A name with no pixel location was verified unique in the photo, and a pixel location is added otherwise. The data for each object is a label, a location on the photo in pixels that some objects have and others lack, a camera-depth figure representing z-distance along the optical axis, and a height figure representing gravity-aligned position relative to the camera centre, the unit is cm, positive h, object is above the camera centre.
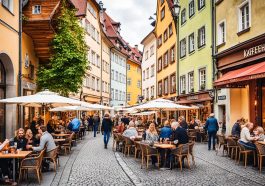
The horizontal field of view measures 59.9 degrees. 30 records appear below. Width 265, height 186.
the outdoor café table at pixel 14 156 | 600 -141
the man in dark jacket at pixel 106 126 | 1208 -127
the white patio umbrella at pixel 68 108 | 1502 -39
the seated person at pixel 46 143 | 706 -127
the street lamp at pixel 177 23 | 2051 +711
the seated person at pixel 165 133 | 850 -115
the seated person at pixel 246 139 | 788 -133
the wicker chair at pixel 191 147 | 764 -153
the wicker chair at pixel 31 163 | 603 -162
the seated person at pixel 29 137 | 776 -118
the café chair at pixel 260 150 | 718 -153
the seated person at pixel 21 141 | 707 -119
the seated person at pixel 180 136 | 779 -116
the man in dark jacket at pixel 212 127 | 1107 -122
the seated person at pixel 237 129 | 997 -119
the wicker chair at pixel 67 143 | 993 -178
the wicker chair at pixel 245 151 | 777 -168
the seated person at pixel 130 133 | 1025 -139
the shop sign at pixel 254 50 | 1025 +239
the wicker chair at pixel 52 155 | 713 -164
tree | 1418 +267
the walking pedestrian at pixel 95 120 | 1862 -153
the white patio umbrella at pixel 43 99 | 882 +12
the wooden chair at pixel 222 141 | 945 -162
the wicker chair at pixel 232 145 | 853 -164
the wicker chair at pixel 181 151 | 739 -160
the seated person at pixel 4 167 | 621 -175
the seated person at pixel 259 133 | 811 -114
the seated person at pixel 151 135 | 847 -122
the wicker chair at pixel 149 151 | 754 -164
